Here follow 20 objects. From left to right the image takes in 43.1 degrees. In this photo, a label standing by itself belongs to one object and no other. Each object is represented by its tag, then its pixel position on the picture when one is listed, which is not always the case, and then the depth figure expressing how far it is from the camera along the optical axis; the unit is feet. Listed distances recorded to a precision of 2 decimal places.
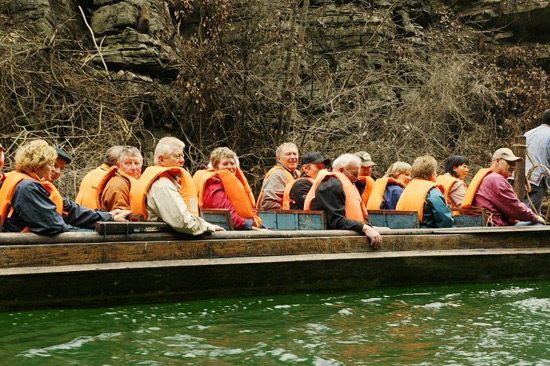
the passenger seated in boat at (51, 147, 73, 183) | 19.84
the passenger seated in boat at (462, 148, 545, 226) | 23.94
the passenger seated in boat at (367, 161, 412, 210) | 25.80
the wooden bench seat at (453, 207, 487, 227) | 23.95
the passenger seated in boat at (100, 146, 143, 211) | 20.16
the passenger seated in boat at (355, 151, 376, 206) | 26.81
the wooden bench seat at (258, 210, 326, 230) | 20.95
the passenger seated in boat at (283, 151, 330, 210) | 23.21
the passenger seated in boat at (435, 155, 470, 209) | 26.55
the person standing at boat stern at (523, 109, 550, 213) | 27.61
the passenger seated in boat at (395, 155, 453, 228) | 23.18
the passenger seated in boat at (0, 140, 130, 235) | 16.58
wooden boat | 16.80
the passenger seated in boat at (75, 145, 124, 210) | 22.03
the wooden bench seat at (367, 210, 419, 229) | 22.71
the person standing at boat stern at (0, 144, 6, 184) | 19.62
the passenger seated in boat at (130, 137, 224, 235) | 18.11
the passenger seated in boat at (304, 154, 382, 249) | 20.71
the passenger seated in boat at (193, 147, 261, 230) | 21.15
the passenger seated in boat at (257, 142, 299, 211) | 25.04
